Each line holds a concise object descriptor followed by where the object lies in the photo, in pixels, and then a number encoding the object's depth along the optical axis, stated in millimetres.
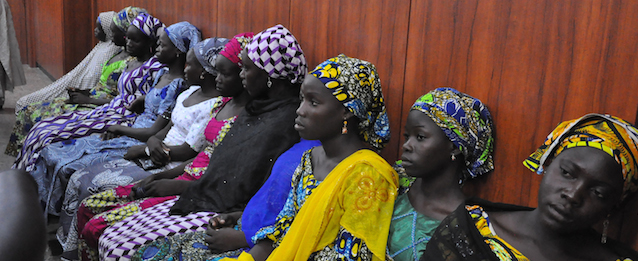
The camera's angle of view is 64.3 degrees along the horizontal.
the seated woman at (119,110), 4270
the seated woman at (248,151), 2760
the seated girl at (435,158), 1939
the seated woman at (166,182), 2979
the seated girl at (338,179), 1998
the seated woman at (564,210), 1439
